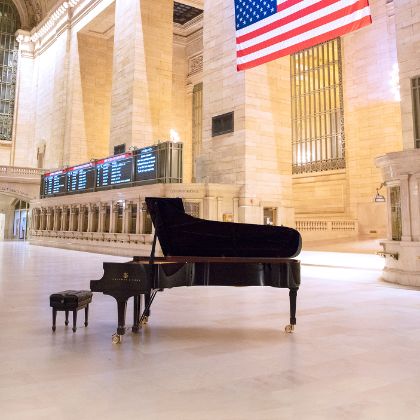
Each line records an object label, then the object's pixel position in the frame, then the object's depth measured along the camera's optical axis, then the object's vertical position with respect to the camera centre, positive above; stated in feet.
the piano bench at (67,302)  13.57 -2.31
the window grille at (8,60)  105.60 +46.62
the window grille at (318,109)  78.28 +25.66
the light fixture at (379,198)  56.12 +5.05
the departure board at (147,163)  45.65 +8.38
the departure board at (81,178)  57.00 +8.54
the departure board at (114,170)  49.90 +8.44
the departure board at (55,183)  65.00 +8.82
